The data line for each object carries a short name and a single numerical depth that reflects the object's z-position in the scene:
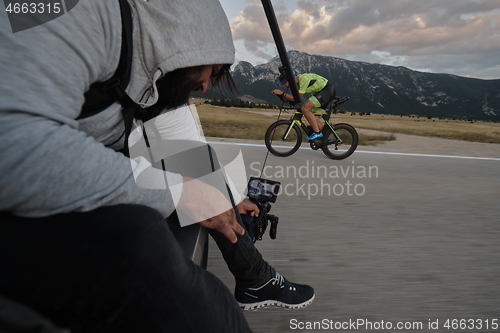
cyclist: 5.84
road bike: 5.24
